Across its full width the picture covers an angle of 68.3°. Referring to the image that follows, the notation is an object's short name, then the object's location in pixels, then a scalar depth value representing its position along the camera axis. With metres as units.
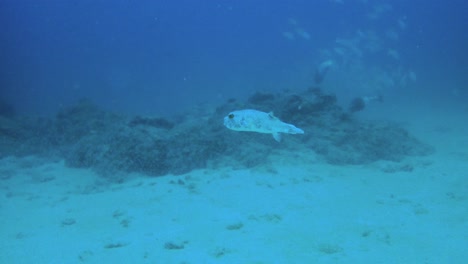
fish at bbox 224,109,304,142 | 5.31
